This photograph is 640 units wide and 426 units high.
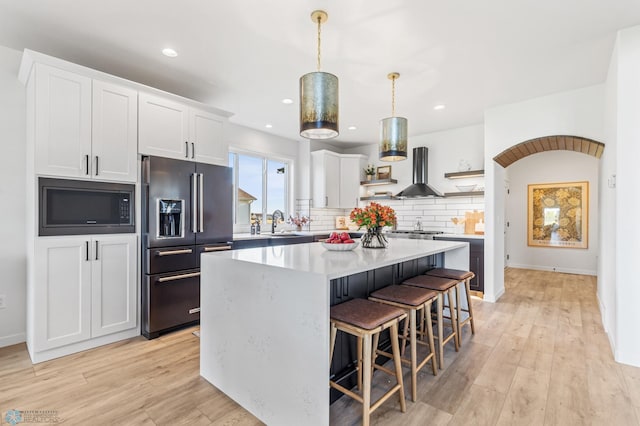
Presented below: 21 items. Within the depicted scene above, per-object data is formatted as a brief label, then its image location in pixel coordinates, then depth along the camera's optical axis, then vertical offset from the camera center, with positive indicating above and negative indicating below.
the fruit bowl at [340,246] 2.36 -0.26
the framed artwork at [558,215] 6.00 -0.04
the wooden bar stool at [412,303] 2.04 -0.61
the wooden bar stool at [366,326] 1.61 -0.61
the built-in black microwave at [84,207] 2.50 +0.03
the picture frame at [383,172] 5.99 +0.77
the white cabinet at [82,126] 2.46 +0.71
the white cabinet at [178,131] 3.04 +0.83
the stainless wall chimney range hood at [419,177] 5.21 +0.61
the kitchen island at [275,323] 1.51 -0.63
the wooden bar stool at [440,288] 2.40 -0.60
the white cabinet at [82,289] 2.45 -0.66
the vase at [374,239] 2.62 -0.23
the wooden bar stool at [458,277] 2.75 -0.58
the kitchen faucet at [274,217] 5.08 -0.10
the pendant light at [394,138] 2.83 +0.67
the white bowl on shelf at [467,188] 4.92 +0.39
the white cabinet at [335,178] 5.60 +0.62
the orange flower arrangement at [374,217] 2.54 -0.04
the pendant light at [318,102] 2.03 +0.72
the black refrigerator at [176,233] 2.96 -0.23
